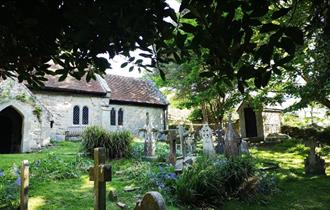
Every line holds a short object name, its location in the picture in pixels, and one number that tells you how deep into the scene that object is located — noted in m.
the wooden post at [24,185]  5.96
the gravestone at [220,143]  15.83
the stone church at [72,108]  16.84
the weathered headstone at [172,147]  11.56
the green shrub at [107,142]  13.31
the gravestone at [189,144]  14.57
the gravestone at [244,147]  16.00
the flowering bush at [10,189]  6.71
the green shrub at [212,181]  7.73
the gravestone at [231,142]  10.49
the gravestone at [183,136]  12.47
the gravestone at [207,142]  12.44
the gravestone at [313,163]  12.15
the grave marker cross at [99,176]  4.45
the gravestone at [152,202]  2.65
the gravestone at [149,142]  13.72
